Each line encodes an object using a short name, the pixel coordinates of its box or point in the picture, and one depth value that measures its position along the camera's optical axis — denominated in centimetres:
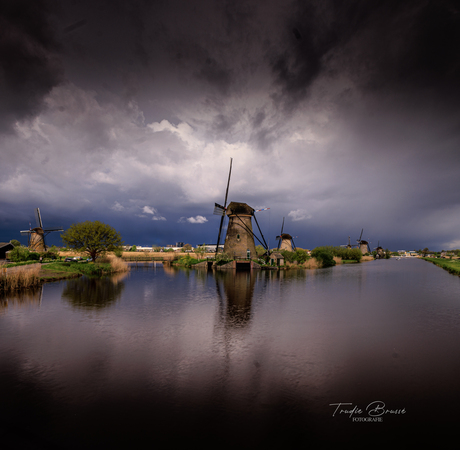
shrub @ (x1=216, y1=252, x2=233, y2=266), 4622
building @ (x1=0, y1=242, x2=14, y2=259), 4582
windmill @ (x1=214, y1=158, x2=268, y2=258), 4862
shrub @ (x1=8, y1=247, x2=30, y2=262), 3609
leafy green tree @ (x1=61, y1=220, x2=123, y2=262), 3784
